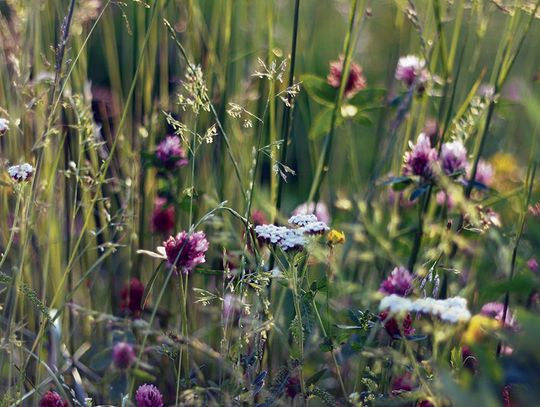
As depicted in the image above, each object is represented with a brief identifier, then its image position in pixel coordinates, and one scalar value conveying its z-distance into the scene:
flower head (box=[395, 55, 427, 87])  1.61
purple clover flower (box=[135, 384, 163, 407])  1.35
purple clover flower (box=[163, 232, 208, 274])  1.37
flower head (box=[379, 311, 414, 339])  1.30
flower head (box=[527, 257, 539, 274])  1.45
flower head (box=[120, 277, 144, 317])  1.57
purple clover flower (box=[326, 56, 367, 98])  1.62
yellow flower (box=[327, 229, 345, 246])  1.38
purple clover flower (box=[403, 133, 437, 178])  1.41
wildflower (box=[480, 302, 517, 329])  1.41
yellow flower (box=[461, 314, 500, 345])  1.19
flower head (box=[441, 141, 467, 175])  1.41
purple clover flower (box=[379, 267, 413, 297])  1.36
